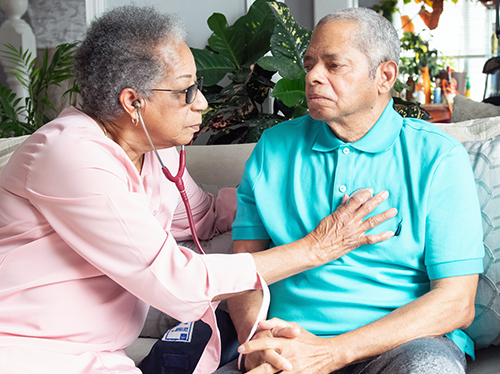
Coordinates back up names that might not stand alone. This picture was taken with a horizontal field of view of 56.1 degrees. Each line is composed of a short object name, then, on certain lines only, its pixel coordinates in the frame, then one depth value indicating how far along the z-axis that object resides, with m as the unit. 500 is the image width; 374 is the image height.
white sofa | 1.23
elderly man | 1.08
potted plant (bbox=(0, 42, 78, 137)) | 3.02
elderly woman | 1.01
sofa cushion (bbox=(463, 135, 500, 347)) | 1.22
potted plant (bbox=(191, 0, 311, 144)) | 2.46
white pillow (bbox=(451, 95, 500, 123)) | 2.25
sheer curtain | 7.98
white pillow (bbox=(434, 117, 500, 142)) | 1.64
